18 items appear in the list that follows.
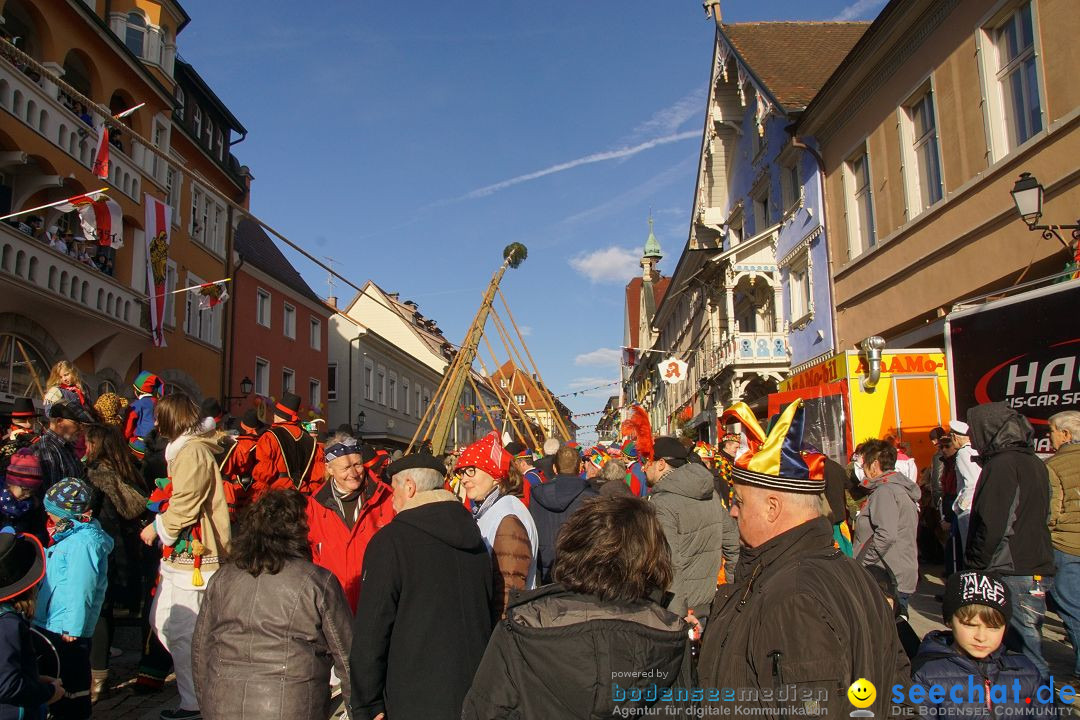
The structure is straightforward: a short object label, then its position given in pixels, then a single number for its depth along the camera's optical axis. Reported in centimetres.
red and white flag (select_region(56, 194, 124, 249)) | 1266
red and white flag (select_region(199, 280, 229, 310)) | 1728
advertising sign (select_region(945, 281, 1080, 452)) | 771
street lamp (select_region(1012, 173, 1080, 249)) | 899
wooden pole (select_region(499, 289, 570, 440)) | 1855
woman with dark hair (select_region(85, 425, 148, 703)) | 597
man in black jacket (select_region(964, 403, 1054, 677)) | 469
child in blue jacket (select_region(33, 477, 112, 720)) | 434
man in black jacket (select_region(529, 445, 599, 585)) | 597
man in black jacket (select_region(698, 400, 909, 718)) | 209
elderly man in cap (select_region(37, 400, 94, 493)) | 527
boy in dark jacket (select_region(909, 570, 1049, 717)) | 306
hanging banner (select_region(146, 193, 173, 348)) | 1551
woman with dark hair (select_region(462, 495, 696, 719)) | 216
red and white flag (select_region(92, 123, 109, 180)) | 1016
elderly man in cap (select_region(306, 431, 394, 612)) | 452
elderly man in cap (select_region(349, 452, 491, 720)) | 310
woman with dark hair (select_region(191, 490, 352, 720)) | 316
